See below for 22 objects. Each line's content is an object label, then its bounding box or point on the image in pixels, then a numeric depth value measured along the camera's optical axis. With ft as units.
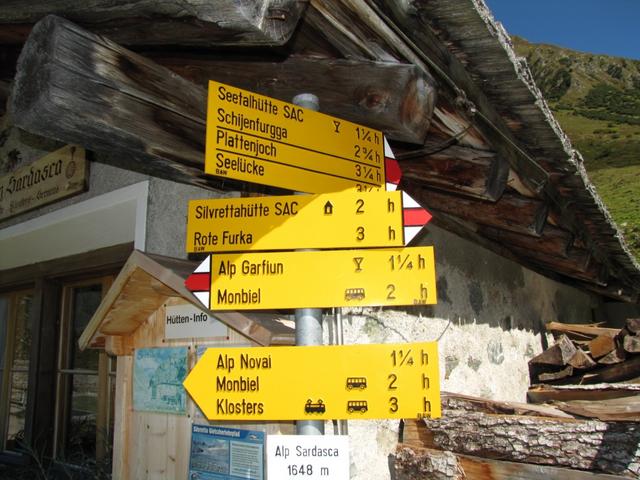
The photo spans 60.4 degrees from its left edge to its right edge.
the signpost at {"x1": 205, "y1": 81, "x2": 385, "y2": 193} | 5.41
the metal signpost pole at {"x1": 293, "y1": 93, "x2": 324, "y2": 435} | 5.29
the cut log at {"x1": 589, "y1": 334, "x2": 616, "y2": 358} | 14.75
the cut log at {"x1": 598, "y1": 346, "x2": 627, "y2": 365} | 14.53
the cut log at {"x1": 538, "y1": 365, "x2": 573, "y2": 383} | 15.19
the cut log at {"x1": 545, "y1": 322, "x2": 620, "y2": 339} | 17.38
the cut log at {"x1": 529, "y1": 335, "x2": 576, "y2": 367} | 15.05
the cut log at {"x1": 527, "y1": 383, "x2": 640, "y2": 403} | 11.65
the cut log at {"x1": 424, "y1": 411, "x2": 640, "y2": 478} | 7.80
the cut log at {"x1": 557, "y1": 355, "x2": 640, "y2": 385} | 14.40
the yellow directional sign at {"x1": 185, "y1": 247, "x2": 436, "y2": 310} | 5.41
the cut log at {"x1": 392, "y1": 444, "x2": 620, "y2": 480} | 8.00
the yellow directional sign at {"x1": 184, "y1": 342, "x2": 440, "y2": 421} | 5.22
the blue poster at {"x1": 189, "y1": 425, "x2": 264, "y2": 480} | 7.14
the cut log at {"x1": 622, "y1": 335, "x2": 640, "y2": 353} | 13.83
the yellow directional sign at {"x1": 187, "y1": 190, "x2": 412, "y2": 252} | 5.62
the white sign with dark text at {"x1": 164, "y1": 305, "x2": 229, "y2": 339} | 7.49
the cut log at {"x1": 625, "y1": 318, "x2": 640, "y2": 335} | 14.03
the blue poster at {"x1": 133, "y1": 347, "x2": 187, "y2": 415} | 7.61
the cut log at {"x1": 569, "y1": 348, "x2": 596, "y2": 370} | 14.84
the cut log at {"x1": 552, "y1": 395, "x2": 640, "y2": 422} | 8.14
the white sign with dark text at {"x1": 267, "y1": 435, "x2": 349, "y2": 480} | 5.03
